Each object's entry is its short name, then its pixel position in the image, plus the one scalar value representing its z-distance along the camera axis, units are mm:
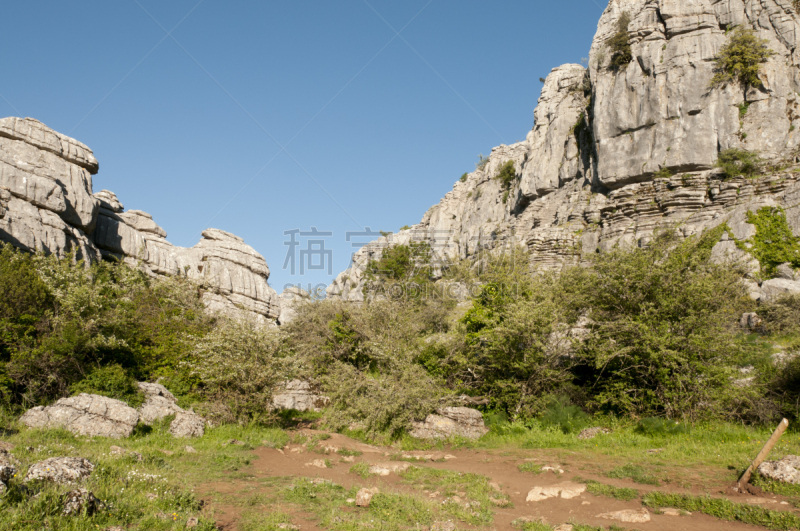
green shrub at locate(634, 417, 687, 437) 14094
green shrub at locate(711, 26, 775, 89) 36875
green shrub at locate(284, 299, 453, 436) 16516
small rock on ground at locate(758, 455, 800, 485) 9000
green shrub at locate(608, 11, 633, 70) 43844
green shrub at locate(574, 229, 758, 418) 14857
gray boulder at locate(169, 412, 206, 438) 13508
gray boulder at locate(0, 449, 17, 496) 5691
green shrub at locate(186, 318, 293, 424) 15797
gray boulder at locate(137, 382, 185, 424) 14227
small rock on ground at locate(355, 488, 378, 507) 8578
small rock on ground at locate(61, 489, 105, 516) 5777
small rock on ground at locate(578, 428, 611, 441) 14938
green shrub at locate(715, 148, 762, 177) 35250
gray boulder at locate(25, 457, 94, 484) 6266
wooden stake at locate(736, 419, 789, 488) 8632
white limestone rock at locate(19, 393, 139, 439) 11891
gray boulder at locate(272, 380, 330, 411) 20984
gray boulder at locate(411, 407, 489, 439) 16328
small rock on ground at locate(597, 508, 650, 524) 8047
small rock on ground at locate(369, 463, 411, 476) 11445
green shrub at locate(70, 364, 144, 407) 14867
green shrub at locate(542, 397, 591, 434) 15736
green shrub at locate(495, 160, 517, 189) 67344
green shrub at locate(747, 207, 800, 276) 29828
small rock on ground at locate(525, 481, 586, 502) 9590
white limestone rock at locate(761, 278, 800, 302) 23953
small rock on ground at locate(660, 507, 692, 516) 8406
